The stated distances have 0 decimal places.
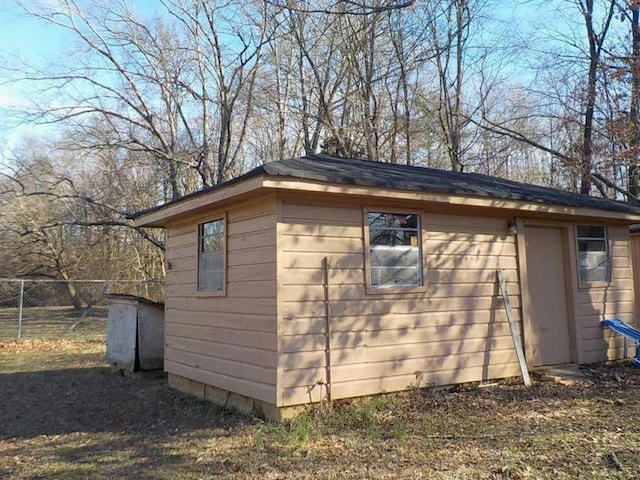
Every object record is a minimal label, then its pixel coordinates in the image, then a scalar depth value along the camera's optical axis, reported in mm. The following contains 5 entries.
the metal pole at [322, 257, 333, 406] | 5438
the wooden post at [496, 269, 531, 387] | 6566
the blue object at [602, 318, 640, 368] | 7404
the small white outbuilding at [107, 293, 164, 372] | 8688
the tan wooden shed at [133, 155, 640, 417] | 5387
